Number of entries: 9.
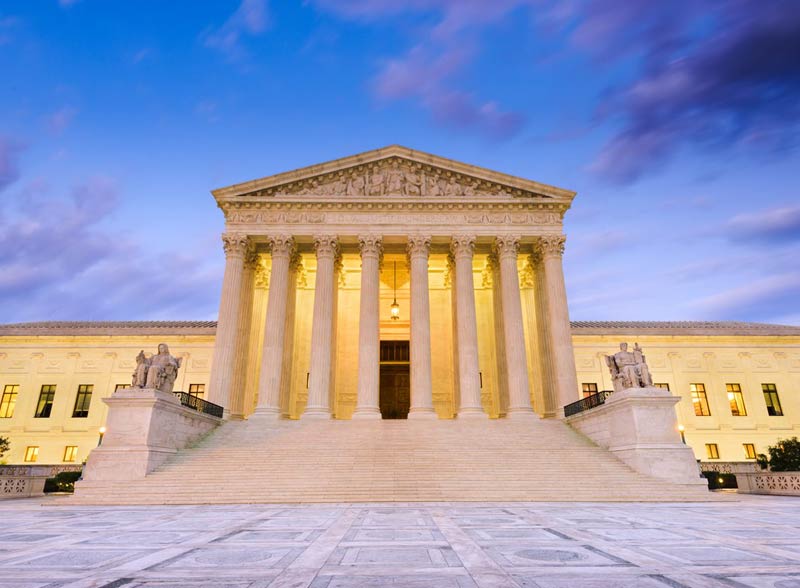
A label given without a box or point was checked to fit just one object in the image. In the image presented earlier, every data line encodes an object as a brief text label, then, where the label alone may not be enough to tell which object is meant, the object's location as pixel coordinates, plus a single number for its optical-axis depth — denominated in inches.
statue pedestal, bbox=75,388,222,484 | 681.0
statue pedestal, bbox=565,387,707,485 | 703.1
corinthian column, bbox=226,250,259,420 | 1097.4
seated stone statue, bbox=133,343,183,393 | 754.1
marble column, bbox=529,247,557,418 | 1127.6
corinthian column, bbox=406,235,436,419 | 1031.6
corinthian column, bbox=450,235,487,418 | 1037.2
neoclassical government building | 1082.1
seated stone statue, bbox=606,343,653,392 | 774.5
